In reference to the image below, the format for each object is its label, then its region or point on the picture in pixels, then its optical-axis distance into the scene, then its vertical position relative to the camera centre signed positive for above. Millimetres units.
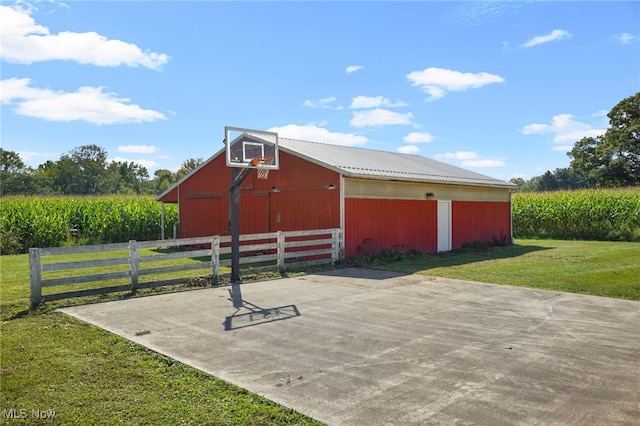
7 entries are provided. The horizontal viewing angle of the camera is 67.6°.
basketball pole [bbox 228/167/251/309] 10641 -99
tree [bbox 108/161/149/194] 61406 +5903
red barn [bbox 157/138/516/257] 14252 +592
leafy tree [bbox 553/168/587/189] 79312 +5830
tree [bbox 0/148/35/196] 45188 +4478
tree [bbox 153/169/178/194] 64188 +5696
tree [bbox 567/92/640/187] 41594 +5721
